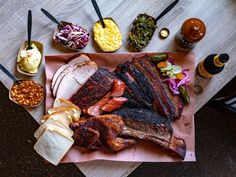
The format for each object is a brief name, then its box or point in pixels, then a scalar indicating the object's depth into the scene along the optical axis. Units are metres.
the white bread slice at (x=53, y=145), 1.80
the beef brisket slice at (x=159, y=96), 1.90
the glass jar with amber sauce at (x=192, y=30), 1.83
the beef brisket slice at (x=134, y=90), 1.89
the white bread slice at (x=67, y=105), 1.87
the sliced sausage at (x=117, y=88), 1.87
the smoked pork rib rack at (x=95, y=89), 1.89
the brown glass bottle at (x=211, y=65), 1.82
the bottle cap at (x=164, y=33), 1.96
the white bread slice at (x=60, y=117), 1.83
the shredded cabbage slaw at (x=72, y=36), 1.88
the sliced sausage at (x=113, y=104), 1.87
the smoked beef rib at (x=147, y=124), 1.86
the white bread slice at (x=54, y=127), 1.81
